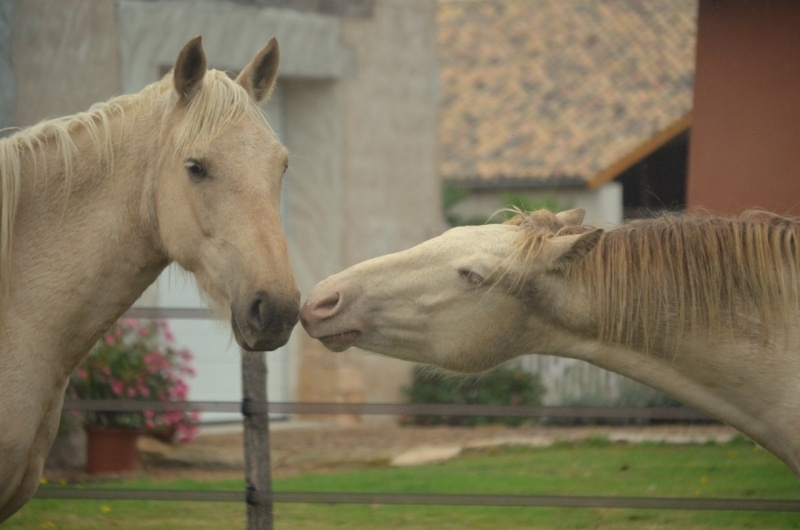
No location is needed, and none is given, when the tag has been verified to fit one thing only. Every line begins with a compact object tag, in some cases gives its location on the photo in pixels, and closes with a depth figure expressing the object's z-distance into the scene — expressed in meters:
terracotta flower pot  14.32
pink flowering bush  14.34
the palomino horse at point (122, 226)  6.30
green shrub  19.72
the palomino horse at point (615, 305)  6.26
